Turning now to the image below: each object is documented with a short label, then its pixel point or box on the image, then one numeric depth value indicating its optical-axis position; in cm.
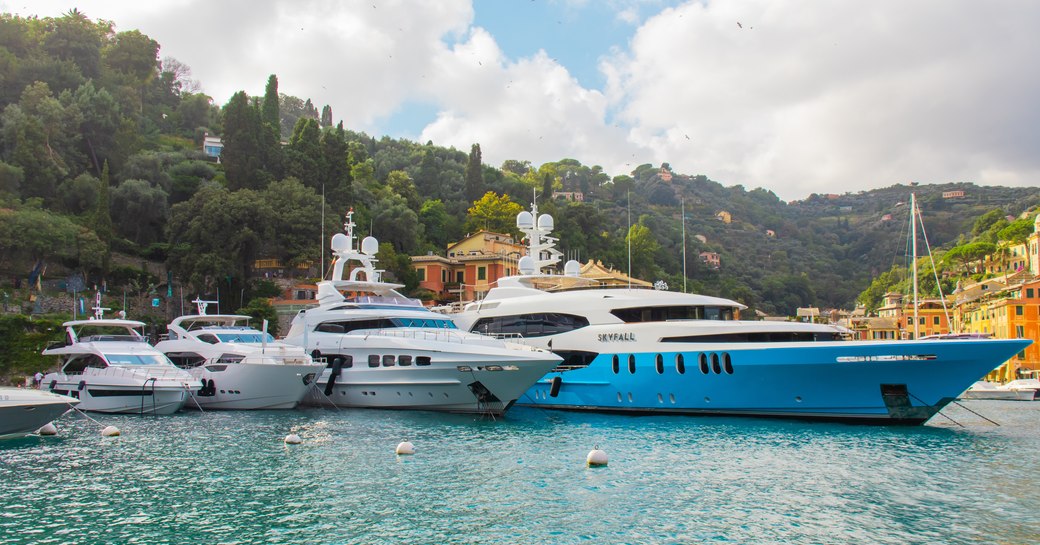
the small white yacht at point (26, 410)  2038
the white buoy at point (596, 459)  1719
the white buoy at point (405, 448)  1847
